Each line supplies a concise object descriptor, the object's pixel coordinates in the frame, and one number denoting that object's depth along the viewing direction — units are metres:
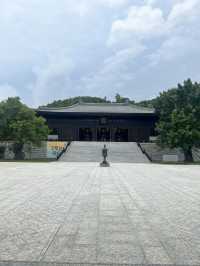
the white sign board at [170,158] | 22.51
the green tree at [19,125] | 19.44
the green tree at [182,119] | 18.91
